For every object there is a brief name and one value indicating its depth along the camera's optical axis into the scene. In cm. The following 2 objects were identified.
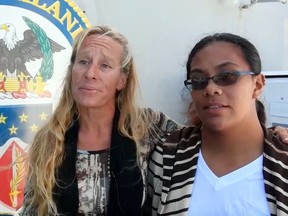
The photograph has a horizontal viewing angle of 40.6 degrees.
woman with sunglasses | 113
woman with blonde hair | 151
